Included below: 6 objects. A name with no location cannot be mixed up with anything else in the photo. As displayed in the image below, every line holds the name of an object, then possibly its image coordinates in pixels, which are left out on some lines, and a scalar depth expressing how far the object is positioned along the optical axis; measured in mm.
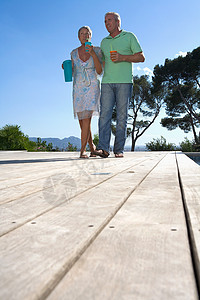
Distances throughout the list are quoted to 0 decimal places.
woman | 3930
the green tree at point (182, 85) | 19766
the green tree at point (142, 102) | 23797
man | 3955
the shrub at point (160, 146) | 15312
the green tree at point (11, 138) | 9664
